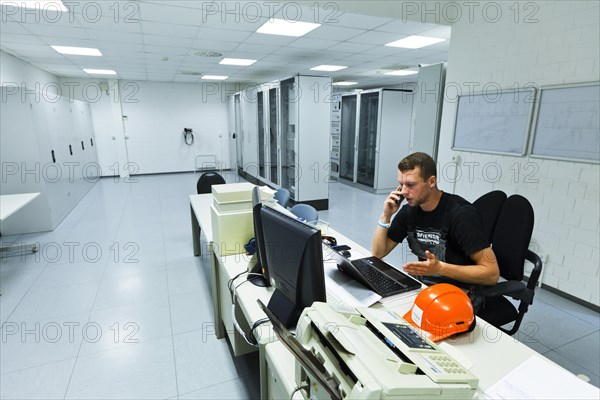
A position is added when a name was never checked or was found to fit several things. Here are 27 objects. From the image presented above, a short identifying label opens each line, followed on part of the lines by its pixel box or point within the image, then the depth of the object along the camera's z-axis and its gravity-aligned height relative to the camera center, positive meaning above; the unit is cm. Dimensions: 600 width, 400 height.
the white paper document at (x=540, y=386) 99 -80
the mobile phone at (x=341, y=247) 205 -75
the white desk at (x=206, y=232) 237 -87
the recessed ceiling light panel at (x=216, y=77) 834 +136
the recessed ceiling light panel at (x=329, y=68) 671 +131
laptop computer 156 -75
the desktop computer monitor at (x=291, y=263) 117 -51
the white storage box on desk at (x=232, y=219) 209 -58
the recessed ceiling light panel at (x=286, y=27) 392 +127
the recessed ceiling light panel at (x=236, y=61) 607 +130
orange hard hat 119 -67
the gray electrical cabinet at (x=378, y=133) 691 -8
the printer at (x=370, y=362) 77 -61
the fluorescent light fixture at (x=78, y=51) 501 +123
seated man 165 -57
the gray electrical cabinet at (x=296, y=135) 545 -10
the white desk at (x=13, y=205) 320 -80
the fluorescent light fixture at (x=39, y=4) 319 +123
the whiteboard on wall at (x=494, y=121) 310 +9
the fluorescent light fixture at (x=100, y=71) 722 +129
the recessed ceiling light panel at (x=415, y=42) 449 +126
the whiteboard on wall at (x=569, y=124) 263 +6
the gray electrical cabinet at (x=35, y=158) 438 -43
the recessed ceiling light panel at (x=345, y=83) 961 +141
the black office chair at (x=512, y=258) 176 -71
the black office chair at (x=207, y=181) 413 -67
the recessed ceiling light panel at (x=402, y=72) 742 +134
